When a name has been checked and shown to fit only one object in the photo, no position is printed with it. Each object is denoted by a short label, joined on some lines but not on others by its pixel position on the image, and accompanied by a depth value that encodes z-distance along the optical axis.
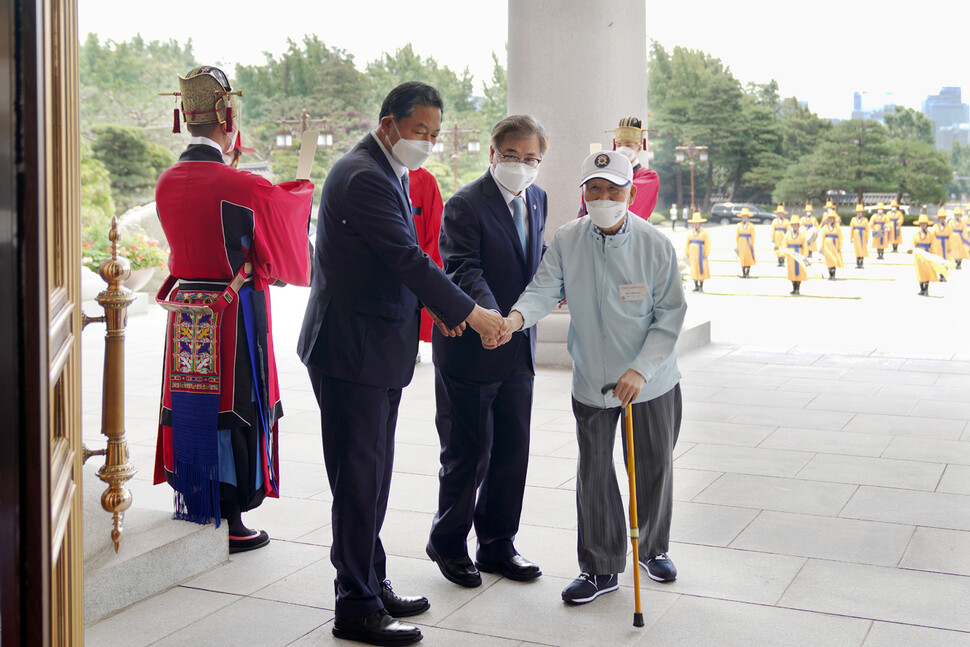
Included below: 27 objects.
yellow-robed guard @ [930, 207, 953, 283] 25.50
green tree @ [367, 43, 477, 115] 38.28
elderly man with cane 3.54
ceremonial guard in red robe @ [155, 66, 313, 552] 3.96
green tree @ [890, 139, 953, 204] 43.31
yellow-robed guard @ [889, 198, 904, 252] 31.84
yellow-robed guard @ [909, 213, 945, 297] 18.42
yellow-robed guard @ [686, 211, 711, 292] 20.86
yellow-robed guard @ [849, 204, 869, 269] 26.17
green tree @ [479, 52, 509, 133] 37.03
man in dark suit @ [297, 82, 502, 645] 3.26
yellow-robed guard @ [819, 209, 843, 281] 22.27
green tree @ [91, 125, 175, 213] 30.25
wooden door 1.08
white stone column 8.91
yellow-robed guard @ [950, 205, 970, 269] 26.91
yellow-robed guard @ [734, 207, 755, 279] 23.50
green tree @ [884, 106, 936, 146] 44.00
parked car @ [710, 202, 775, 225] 43.47
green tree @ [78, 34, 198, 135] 33.50
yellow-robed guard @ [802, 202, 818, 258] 25.67
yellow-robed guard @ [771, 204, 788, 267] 26.61
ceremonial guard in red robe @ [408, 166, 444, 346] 7.06
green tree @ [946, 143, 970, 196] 43.47
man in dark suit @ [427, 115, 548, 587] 3.75
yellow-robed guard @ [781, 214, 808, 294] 18.66
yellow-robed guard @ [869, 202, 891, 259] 30.02
